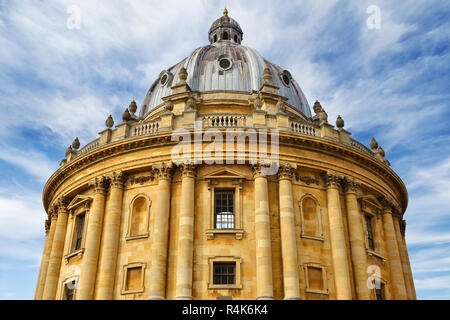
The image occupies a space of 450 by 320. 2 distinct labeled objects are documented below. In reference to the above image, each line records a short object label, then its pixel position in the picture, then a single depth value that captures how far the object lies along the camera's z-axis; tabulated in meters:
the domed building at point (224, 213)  23.98
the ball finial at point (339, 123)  30.17
